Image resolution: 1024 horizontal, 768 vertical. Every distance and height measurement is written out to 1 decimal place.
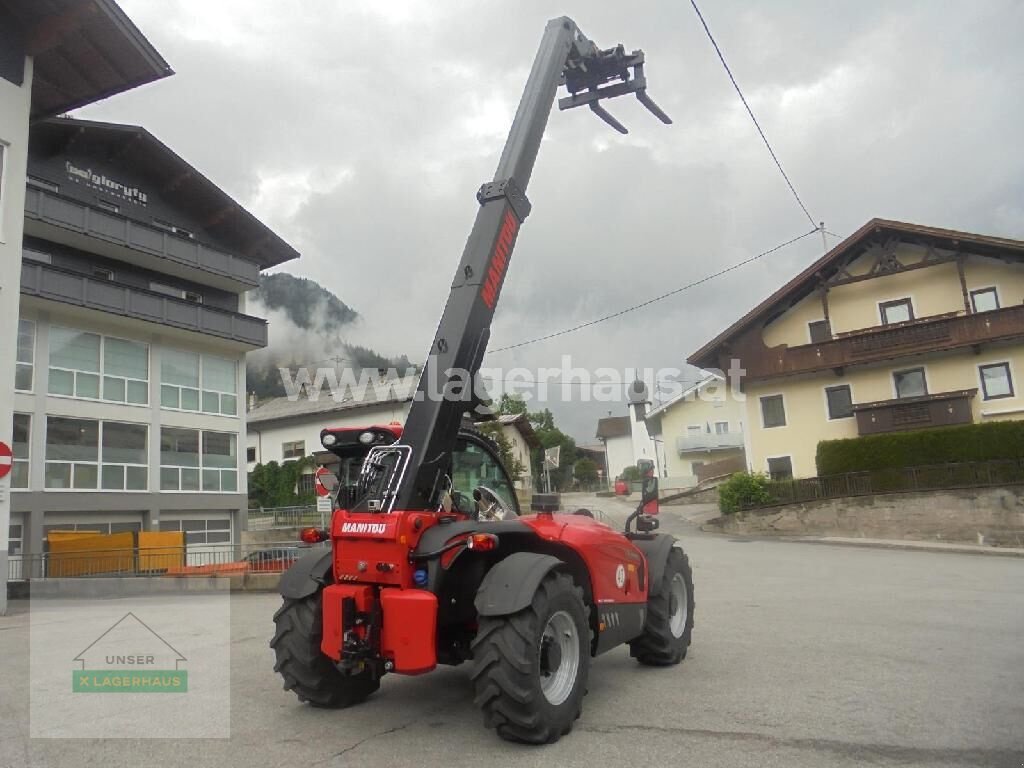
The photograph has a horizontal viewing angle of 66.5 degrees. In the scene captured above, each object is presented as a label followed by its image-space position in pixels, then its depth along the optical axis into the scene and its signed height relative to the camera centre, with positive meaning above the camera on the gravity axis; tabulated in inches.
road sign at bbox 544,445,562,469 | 1216.9 +53.9
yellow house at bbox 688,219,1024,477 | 1040.2 +178.7
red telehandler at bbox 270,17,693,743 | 181.6 -19.4
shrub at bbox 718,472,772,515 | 1053.8 -19.1
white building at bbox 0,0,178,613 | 562.3 +390.2
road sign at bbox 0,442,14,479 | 522.3 +44.9
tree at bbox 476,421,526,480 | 1387.3 +92.8
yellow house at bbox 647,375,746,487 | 2177.3 +135.5
